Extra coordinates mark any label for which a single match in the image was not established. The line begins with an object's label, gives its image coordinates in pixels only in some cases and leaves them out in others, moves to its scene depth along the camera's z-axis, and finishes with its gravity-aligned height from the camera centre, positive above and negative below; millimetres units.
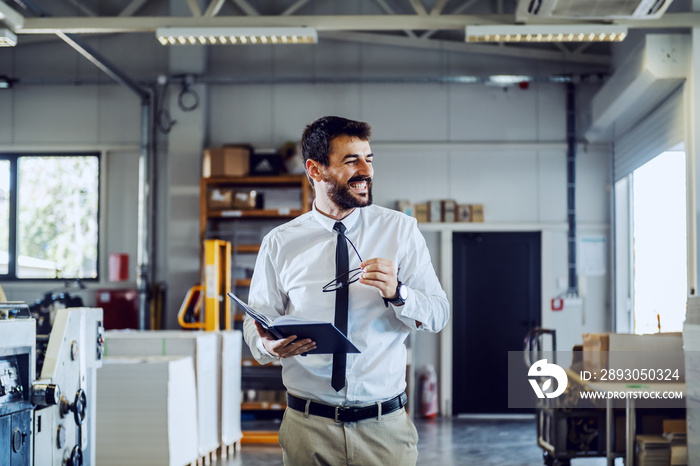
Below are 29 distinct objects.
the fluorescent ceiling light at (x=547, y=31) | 5566 +1680
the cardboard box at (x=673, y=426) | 4895 -1100
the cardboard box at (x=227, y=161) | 8023 +1013
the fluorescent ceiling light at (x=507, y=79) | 7938 +1893
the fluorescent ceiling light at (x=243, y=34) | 5711 +1687
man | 1855 -137
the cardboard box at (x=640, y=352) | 4941 -628
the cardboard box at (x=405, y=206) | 8516 +571
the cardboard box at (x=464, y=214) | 8562 +482
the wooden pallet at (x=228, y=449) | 6150 -1621
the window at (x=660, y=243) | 6430 +131
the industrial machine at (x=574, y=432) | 5273 -1233
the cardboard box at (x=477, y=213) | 8547 +493
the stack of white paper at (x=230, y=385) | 6160 -1075
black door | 8484 -591
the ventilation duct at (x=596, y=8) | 4883 +1636
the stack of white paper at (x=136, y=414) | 5027 -1052
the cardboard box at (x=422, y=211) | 8586 +517
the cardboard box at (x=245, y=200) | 7902 +595
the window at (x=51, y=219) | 8664 +433
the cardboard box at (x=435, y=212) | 8555 +505
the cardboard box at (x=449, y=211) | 8531 +514
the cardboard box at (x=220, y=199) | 7973 +608
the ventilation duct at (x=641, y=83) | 5711 +1417
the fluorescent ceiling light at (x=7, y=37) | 5723 +1670
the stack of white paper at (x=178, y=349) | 5668 -696
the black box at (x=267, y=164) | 8094 +992
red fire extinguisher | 8266 -1510
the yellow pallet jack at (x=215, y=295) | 6535 -349
